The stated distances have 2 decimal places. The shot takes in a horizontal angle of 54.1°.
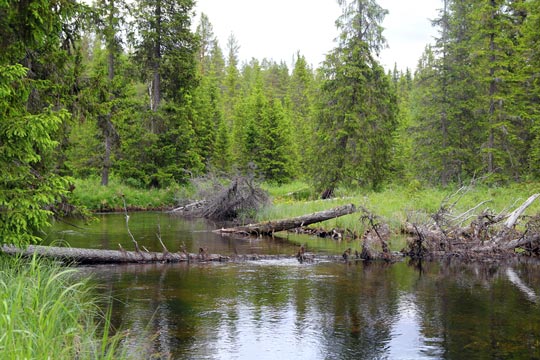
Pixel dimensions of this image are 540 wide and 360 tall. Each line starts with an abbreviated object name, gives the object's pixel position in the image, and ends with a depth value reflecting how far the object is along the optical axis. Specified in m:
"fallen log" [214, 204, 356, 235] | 15.79
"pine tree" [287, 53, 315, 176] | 54.50
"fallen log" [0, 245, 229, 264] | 11.04
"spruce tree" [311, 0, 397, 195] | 29.00
